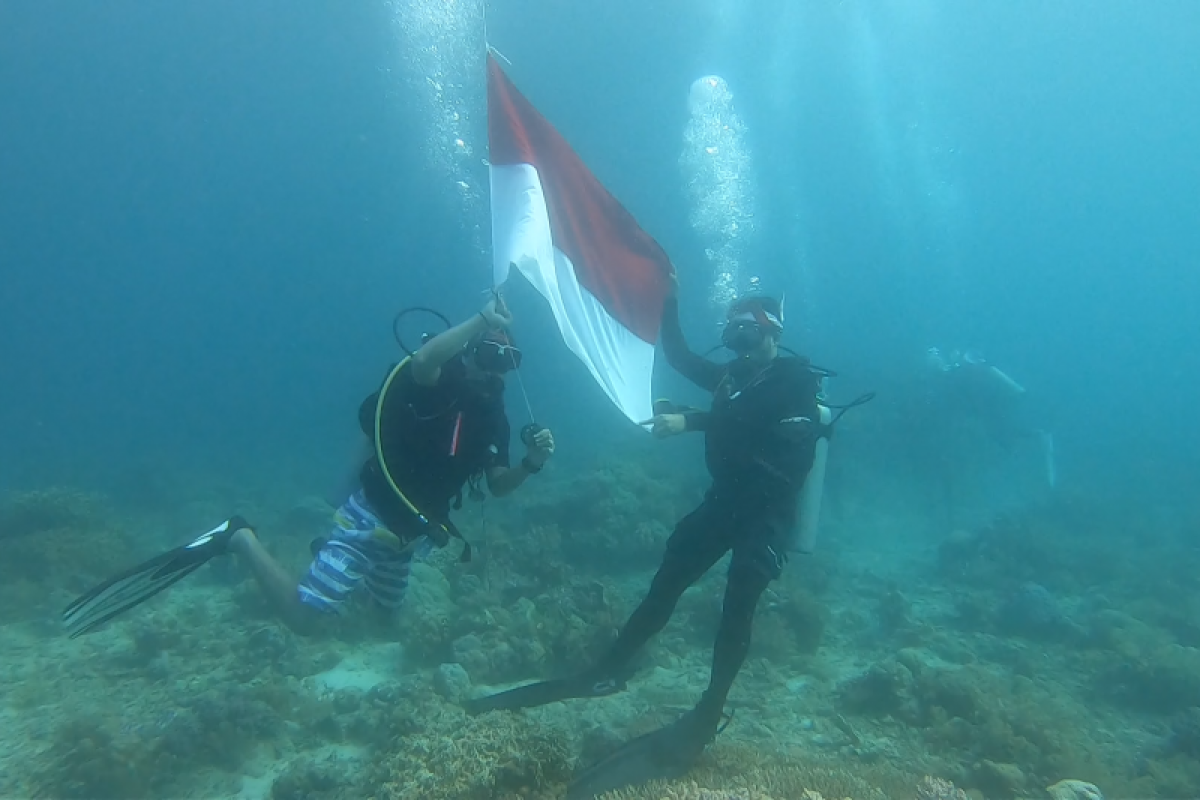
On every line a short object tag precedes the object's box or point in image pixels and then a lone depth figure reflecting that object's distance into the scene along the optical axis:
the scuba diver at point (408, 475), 4.32
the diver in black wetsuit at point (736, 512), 5.02
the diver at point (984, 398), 18.84
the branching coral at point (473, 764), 4.06
